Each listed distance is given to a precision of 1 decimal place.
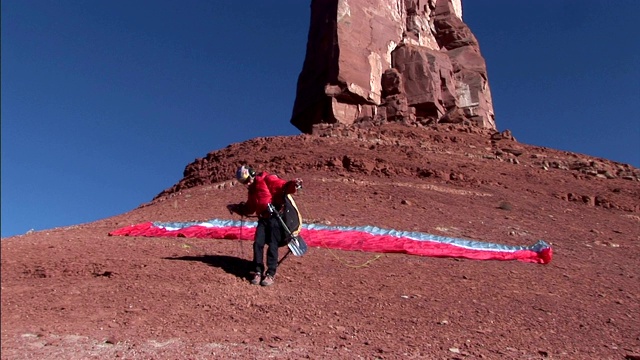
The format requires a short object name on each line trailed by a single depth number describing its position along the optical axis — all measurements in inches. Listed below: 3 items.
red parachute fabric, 396.5
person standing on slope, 273.6
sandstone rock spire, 1144.8
